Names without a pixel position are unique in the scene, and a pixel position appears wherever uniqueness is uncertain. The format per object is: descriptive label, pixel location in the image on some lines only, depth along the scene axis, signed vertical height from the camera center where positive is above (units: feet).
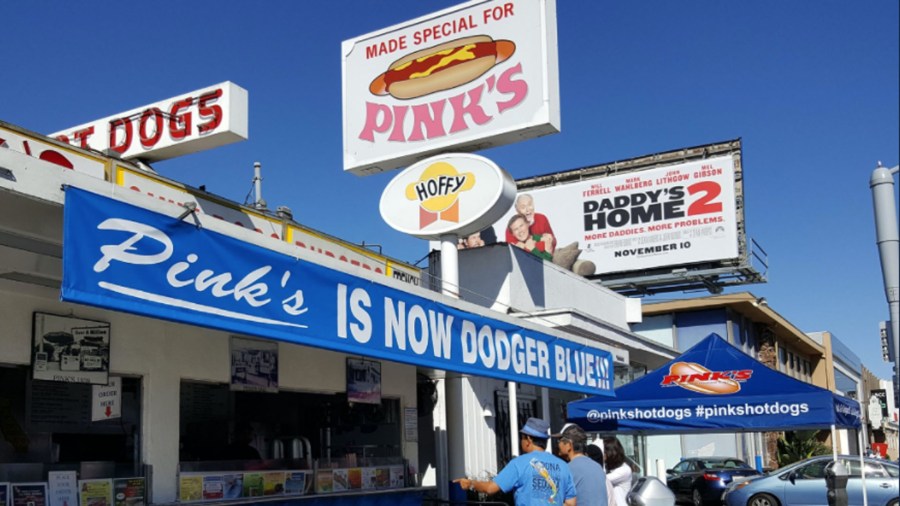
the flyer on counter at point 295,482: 34.24 -2.22
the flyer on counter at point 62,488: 25.84 -1.64
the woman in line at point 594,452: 31.40 -1.31
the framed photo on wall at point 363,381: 39.32 +1.55
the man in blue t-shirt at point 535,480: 23.48 -1.61
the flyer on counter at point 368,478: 38.88 -2.40
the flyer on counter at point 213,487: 30.71 -2.04
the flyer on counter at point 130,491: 27.50 -1.90
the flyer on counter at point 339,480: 36.89 -2.35
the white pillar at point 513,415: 41.60 -0.06
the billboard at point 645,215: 102.68 +21.66
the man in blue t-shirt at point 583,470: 25.35 -1.54
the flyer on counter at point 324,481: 36.09 -2.31
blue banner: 17.47 +2.85
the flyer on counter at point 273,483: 33.14 -2.13
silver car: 56.39 -4.93
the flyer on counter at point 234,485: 31.53 -2.07
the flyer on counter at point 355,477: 37.91 -2.31
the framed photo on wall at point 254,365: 33.16 +1.98
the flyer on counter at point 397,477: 40.79 -2.50
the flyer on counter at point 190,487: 29.68 -1.99
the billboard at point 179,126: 34.22 +10.88
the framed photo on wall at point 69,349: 26.27 +2.16
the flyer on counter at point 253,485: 32.37 -2.13
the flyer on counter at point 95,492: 26.76 -1.84
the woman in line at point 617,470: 31.78 -1.94
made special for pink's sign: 45.47 +16.33
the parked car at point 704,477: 73.97 -5.25
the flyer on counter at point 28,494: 25.02 -1.72
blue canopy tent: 38.83 +0.28
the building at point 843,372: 141.18 +5.57
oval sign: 44.93 +10.40
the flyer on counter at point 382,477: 39.86 -2.46
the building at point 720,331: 98.02 +8.32
